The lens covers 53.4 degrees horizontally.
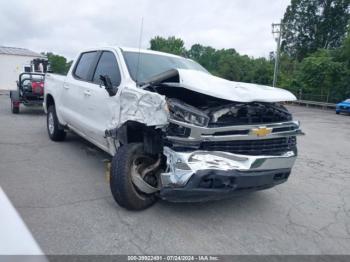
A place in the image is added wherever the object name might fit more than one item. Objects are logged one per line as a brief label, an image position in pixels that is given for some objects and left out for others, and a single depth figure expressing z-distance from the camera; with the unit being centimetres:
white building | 3272
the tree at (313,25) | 4988
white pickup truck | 361
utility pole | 3414
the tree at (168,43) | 6275
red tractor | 1242
